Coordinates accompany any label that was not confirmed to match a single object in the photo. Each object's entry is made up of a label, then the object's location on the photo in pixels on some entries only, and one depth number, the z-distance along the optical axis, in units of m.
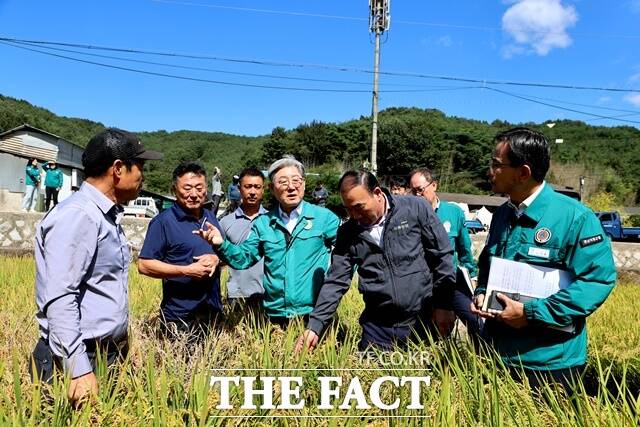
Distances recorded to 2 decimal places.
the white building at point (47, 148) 27.27
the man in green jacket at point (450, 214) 3.74
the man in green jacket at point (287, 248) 2.72
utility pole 17.73
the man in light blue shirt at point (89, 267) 1.62
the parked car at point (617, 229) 21.70
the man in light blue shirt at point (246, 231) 3.42
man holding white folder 1.83
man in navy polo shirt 2.76
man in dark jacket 2.39
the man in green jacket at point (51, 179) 11.44
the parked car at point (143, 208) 25.12
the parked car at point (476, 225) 27.34
